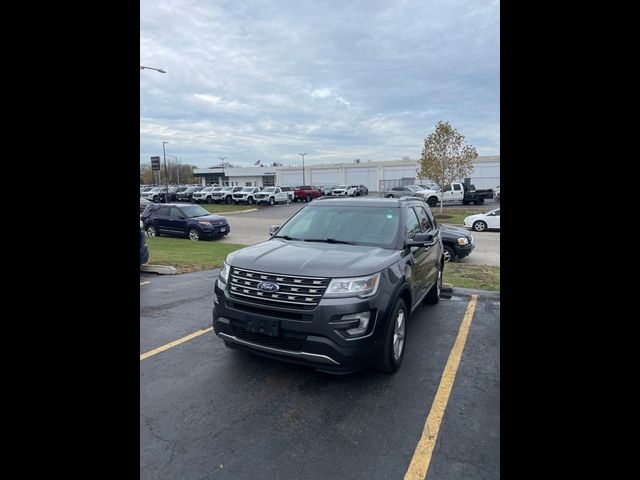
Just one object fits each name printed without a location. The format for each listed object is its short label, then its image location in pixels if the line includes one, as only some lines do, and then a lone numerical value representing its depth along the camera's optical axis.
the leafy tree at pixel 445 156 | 25.52
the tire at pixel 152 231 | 16.41
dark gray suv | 3.28
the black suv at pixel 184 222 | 15.71
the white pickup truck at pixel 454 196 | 33.12
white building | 54.06
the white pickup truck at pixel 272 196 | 36.09
